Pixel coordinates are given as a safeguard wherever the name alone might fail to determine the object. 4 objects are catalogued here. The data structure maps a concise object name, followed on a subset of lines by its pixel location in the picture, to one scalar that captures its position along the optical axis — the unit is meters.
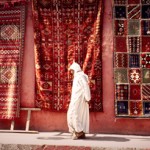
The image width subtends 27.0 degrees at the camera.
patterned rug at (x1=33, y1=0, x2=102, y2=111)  6.38
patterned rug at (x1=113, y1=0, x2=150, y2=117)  6.27
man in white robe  5.44
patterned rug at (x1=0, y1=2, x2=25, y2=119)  6.52
